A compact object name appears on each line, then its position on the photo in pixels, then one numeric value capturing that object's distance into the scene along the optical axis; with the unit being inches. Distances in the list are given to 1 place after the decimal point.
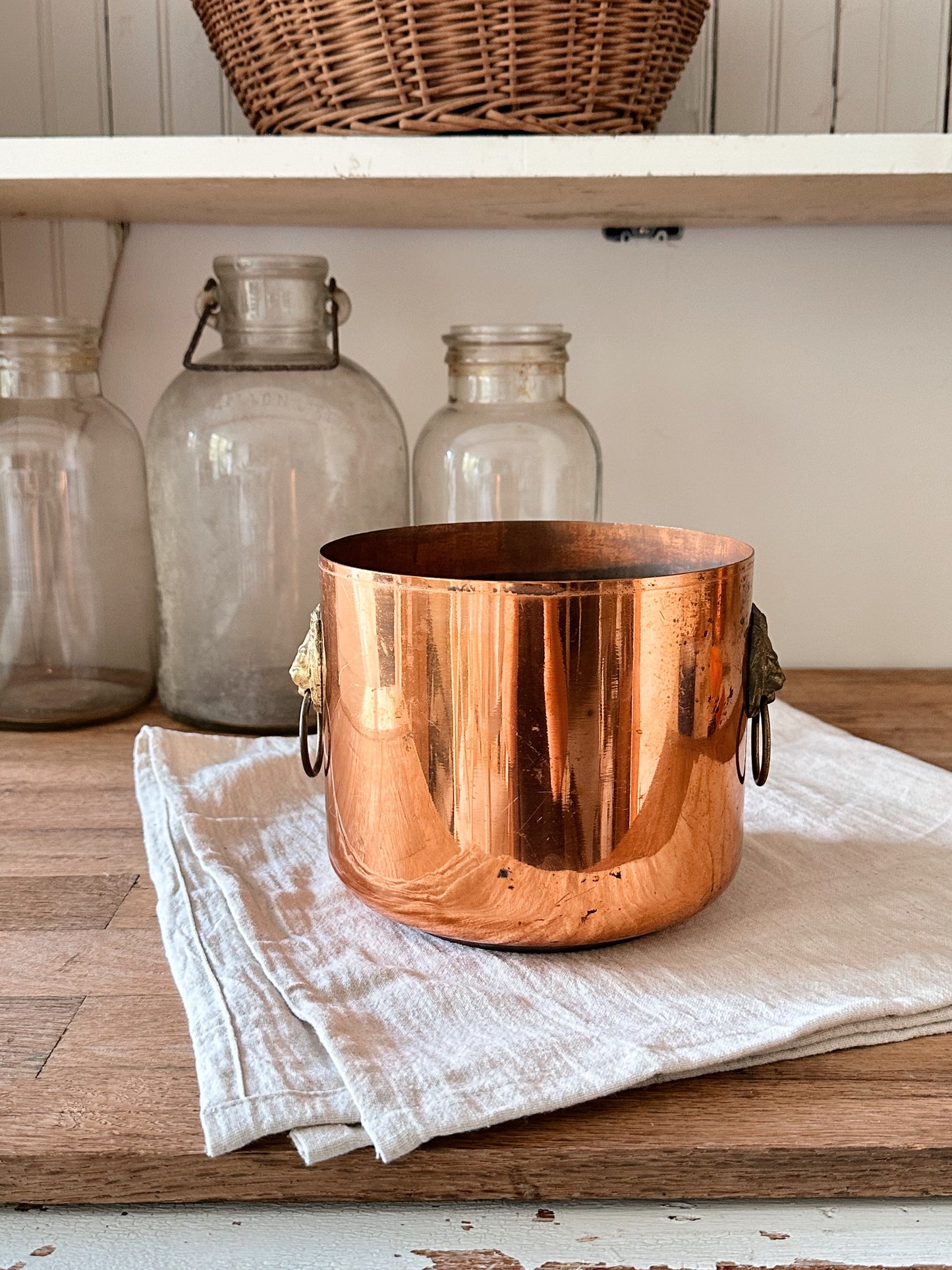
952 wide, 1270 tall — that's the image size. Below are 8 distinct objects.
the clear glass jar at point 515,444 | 33.2
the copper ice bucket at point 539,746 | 17.3
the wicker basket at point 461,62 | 25.6
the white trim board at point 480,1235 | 14.2
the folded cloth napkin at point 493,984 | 15.2
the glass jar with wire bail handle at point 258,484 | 31.6
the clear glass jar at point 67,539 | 32.4
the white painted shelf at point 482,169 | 26.8
